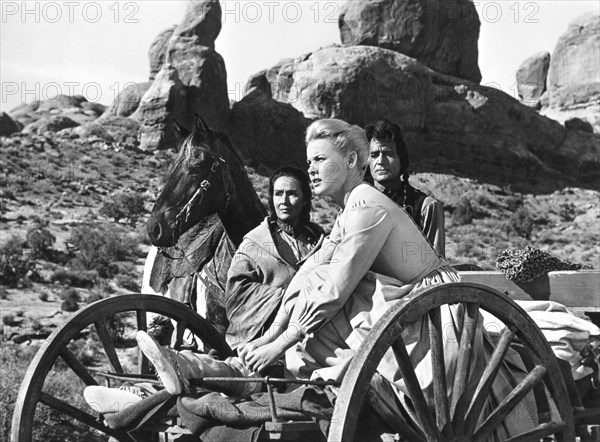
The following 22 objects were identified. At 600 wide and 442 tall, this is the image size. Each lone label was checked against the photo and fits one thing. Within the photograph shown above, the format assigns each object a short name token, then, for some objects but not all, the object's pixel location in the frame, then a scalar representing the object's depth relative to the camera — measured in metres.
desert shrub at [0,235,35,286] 27.58
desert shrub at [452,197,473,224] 50.62
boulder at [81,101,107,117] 89.34
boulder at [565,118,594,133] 74.62
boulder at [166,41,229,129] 56.06
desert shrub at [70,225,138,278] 29.86
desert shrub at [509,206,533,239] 50.44
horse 6.71
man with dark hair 5.62
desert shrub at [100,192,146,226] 37.06
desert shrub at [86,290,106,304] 26.55
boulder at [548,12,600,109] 84.94
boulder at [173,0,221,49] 64.06
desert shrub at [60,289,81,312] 25.38
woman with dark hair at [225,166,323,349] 5.00
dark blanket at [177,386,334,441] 3.96
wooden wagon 3.79
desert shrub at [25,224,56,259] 30.55
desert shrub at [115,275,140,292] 28.84
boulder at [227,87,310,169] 56.94
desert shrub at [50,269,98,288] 28.36
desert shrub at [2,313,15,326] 23.36
